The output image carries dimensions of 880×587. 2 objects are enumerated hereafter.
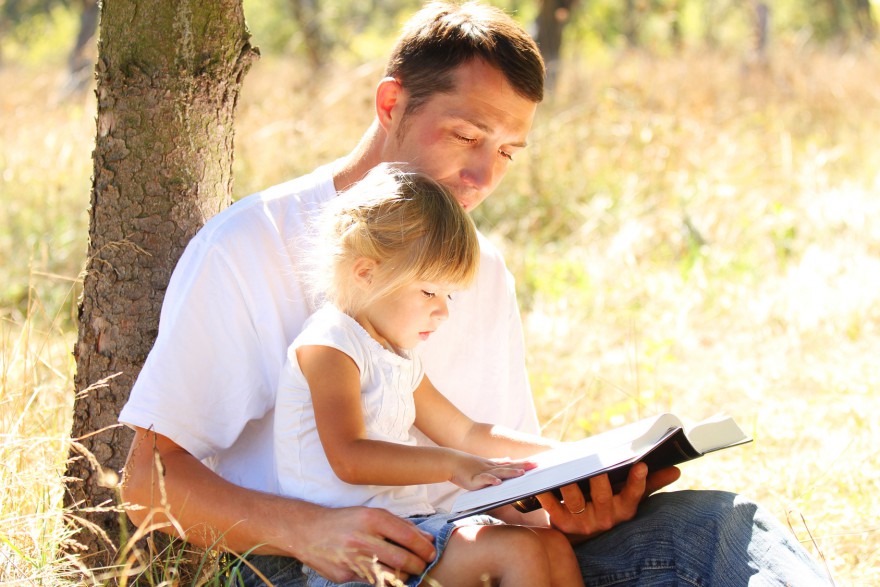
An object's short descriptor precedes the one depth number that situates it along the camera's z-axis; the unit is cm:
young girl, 392
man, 404
